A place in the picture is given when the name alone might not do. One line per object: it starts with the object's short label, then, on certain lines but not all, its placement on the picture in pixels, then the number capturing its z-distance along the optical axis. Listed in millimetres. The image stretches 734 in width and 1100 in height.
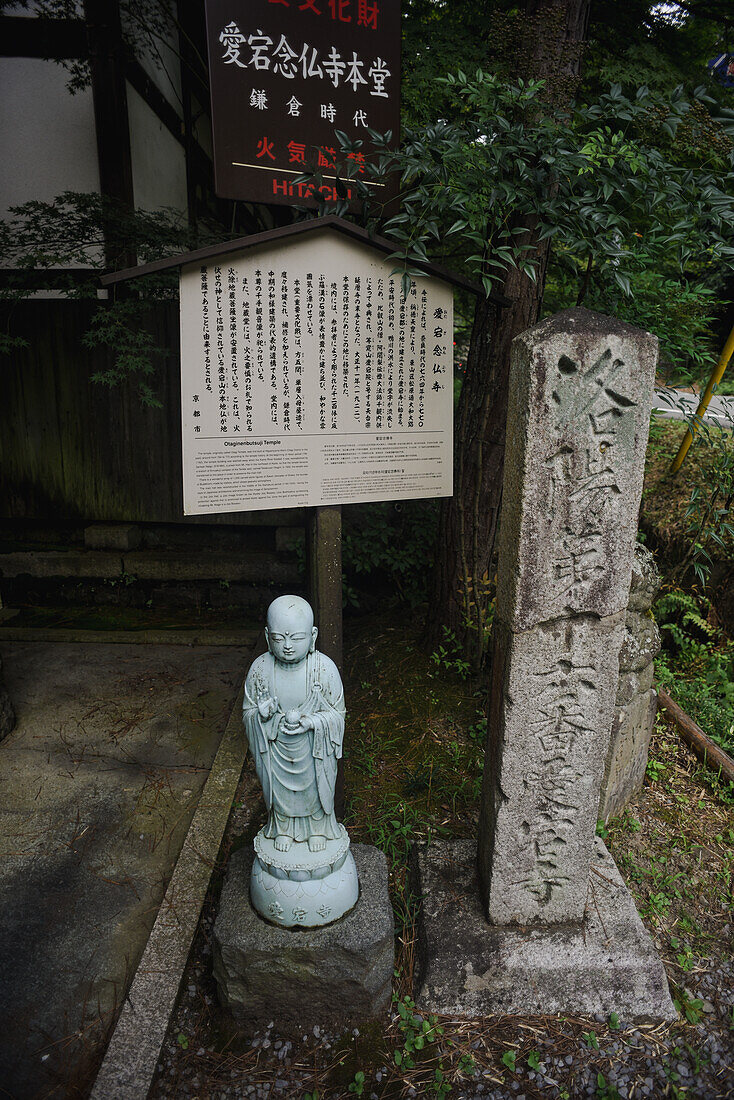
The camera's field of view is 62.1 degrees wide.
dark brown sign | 3080
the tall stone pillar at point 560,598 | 2387
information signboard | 3076
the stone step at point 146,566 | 6543
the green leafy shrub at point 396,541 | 5816
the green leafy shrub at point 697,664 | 4785
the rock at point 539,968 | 2822
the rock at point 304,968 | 2682
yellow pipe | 5477
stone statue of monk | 2650
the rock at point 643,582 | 3568
